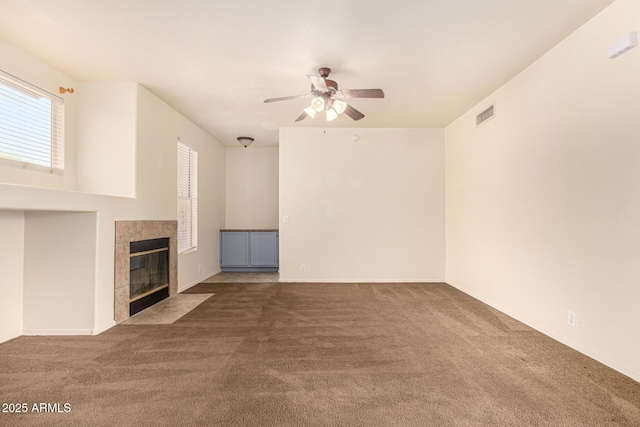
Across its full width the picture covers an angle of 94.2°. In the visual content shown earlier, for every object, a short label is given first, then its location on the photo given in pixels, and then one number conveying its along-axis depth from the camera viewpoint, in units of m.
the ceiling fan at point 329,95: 3.04
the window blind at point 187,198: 4.99
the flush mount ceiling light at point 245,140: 6.19
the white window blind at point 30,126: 2.79
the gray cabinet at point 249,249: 6.51
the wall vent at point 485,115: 3.99
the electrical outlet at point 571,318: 2.68
